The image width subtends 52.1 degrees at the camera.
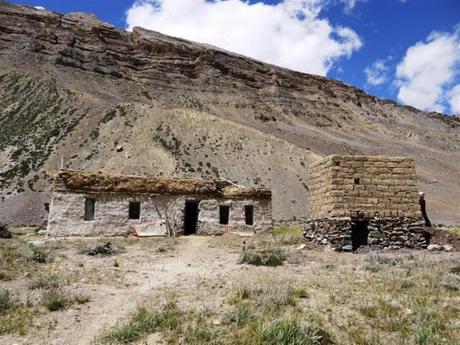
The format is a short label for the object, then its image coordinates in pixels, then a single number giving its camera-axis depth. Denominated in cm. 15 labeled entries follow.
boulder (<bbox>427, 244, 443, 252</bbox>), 1446
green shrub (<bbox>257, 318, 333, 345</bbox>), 593
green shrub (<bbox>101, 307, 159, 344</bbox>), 628
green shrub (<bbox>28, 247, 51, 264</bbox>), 1249
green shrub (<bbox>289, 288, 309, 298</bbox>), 817
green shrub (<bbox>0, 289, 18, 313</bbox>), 760
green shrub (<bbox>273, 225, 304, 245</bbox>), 1691
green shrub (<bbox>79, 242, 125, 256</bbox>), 1429
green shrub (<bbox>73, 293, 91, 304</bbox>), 810
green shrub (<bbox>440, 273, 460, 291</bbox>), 880
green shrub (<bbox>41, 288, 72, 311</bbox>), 768
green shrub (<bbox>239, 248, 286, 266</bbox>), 1210
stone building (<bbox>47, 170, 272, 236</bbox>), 1945
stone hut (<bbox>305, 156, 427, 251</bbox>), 1454
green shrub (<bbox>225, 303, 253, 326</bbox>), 678
